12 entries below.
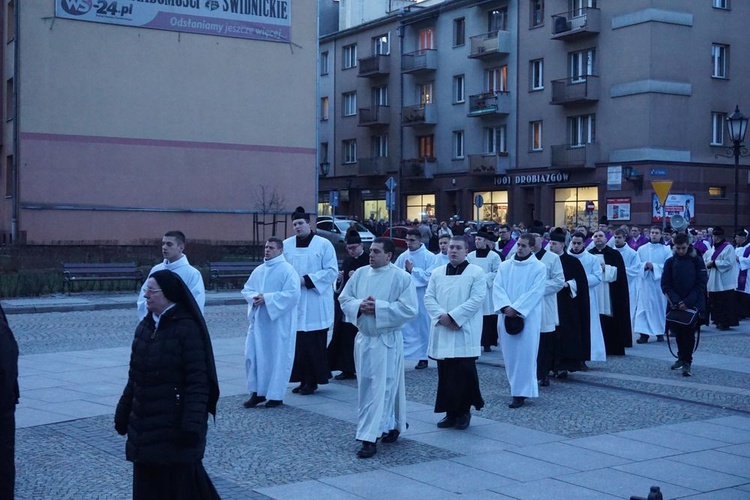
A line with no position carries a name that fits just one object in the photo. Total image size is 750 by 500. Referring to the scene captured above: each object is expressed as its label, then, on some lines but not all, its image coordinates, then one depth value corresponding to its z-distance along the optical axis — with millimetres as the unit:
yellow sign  22859
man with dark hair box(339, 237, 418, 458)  8844
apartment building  41969
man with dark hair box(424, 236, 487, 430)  9836
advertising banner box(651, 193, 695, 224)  41219
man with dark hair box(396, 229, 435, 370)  14609
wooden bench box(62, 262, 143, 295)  25942
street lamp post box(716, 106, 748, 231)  24228
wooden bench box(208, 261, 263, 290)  28391
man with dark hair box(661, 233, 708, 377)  13609
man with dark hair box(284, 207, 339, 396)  12000
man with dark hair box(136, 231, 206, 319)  9922
